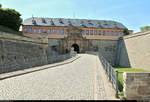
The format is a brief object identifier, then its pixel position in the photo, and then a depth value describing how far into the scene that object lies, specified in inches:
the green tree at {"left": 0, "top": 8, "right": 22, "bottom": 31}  1156.5
